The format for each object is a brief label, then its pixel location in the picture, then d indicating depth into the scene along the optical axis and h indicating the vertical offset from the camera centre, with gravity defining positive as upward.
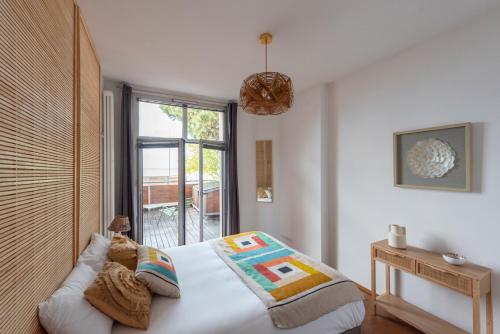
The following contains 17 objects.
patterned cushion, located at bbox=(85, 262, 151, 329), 1.15 -0.73
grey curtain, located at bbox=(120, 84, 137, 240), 2.90 +0.15
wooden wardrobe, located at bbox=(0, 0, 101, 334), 0.77 +0.10
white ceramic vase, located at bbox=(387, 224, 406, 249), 1.97 -0.64
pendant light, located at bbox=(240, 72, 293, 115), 1.71 +0.65
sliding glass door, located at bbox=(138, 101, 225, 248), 3.24 -0.06
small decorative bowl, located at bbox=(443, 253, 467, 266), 1.63 -0.71
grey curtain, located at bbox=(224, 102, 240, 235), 3.63 -0.12
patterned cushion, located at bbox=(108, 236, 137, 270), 1.63 -0.66
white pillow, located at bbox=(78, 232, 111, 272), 1.49 -0.63
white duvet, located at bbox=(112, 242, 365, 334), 1.21 -0.89
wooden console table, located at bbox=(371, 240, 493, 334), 1.50 -0.87
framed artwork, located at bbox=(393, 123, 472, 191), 1.73 +0.09
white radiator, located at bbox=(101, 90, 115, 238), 2.57 +0.10
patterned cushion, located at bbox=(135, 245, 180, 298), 1.41 -0.73
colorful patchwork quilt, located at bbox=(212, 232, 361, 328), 1.37 -0.86
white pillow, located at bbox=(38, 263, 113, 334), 0.97 -0.69
